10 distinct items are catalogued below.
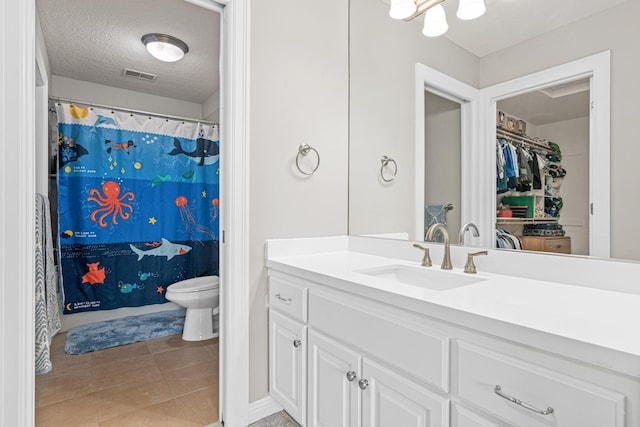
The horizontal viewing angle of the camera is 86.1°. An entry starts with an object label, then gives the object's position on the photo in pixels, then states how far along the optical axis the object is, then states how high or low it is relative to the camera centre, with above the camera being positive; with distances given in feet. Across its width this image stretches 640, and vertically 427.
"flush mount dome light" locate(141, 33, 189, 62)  8.83 +4.36
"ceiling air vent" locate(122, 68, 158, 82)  10.71 +4.37
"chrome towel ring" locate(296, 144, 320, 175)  6.07 +1.06
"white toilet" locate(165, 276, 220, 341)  9.23 -2.60
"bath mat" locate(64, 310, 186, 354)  8.83 -3.41
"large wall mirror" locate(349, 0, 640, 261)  3.48 +1.38
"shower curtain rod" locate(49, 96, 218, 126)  9.39 +3.05
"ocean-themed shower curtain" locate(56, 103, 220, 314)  9.60 +0.18
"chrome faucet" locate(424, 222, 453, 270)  4.85 -0.60
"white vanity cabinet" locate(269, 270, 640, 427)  2.30 -1.40
